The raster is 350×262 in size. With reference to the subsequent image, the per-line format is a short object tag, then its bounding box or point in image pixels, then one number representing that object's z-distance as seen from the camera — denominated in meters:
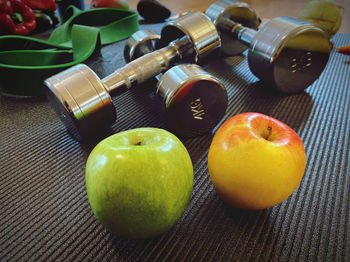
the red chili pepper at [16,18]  1.01
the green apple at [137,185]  0.28
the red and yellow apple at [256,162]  0.32
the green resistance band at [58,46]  0.60
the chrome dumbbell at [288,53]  0.57
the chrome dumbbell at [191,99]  0.48
